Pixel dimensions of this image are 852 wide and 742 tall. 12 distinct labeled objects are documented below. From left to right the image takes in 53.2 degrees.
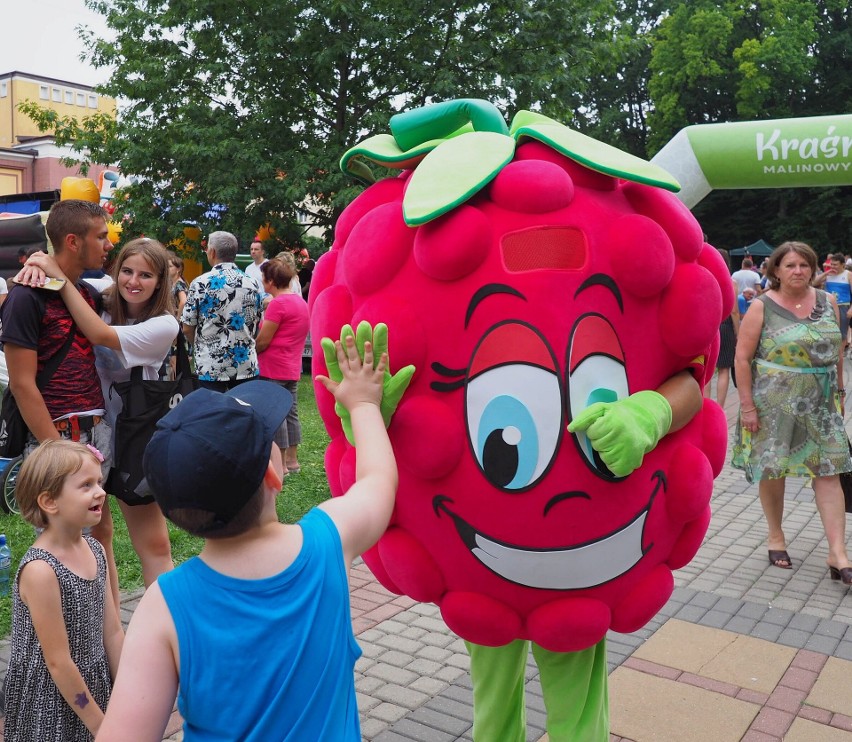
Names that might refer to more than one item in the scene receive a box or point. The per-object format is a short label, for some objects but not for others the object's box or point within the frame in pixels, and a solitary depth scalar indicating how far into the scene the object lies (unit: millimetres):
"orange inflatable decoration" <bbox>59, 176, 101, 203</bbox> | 10867
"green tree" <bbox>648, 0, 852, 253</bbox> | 28688
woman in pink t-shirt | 6703
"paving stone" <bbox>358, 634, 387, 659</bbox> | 4074
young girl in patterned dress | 2514
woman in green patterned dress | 4902
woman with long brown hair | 3566
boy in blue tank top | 1461
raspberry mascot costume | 2107
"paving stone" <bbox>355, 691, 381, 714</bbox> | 3559
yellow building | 30500
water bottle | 4303
